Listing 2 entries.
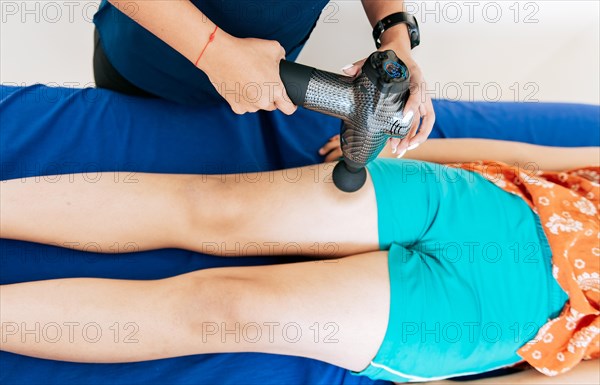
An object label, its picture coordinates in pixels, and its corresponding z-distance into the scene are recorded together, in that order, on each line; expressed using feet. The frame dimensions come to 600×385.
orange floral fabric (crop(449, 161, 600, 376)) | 3.27
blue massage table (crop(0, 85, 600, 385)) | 3.38
